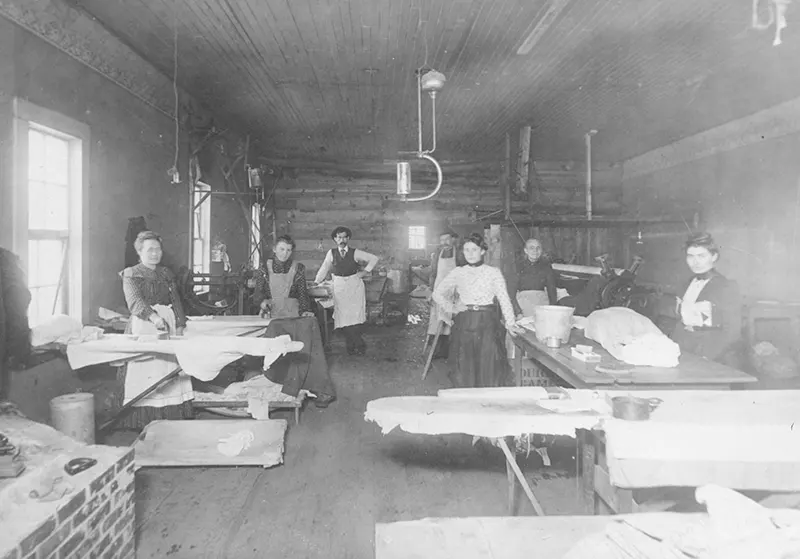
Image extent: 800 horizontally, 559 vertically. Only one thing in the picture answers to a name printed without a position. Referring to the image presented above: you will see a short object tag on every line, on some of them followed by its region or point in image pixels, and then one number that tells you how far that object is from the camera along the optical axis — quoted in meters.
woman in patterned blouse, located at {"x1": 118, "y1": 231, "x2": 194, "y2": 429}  5.15
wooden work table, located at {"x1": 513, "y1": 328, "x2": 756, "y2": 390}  3.55
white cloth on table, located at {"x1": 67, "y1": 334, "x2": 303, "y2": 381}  4.59
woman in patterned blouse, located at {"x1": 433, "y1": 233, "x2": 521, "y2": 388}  5.76
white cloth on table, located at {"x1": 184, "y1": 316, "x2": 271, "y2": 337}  5.73
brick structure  2.28
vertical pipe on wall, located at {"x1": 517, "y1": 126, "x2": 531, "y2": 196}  11.02
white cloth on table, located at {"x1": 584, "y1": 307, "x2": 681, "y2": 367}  3.90
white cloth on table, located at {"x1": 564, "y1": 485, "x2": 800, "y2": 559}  1.61
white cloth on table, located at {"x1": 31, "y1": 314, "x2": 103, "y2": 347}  4.85
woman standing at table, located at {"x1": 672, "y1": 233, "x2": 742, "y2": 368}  4.31
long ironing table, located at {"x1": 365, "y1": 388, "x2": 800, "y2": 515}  2.62
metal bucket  4.55
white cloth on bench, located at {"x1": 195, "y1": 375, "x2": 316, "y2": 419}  5.52
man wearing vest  9.07
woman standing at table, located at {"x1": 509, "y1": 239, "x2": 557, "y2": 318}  7.31
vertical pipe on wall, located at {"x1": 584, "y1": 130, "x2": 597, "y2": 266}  11.59
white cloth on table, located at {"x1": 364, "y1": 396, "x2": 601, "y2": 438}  2.89
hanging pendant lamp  6.48
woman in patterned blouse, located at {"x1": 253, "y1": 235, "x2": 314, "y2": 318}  6.79
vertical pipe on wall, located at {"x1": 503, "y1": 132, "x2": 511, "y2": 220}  12.11
